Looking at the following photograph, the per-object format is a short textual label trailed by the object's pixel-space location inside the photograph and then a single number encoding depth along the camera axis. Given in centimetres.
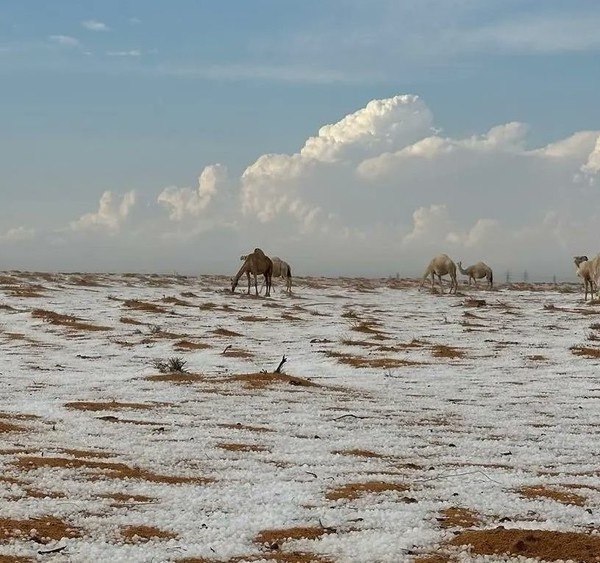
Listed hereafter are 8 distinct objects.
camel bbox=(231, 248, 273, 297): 3725
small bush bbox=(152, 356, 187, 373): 1329
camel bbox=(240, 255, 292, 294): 4291
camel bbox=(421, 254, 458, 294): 4581
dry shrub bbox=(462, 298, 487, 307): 3288
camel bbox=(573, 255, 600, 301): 3549
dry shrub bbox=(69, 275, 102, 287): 4409
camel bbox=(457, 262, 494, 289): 5884
